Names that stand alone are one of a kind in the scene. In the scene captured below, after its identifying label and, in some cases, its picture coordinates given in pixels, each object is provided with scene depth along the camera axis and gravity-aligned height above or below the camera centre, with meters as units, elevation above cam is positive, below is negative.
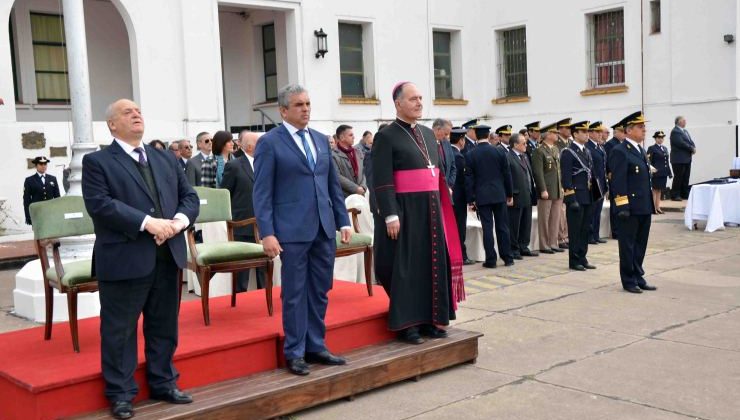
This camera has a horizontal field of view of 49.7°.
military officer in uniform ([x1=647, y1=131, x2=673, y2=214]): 16.33 -0.74
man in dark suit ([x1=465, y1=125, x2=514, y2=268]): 10.27 -0.64
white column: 8.37 +0.85
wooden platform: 4.34 -1.40
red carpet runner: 4.20 -1.18
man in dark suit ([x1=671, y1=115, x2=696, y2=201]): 16.97 -0.55
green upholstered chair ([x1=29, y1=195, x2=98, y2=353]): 5.11 -0.58
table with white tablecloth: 13.16 -1.26
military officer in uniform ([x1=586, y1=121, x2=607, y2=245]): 10.62 -0.41
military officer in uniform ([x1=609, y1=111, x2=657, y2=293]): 8.00 -0.65
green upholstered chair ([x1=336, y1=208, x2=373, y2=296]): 6.73 -0.86
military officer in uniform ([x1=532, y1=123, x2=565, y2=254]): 11.17 -0.72
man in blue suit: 4.90 -0.45
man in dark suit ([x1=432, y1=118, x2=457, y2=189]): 9.58 -0.04
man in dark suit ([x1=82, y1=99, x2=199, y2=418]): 4.16 -0.51
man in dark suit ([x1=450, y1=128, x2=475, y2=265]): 10.58 -0.76
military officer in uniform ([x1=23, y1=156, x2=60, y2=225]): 12.45 -0.41
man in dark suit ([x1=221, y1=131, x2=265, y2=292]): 7.56 -0.32
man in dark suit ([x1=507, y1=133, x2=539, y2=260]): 10.73 -0.81
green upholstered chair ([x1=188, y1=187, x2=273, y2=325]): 5.80 -0.81
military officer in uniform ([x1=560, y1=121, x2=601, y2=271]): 9.72 -0.76
